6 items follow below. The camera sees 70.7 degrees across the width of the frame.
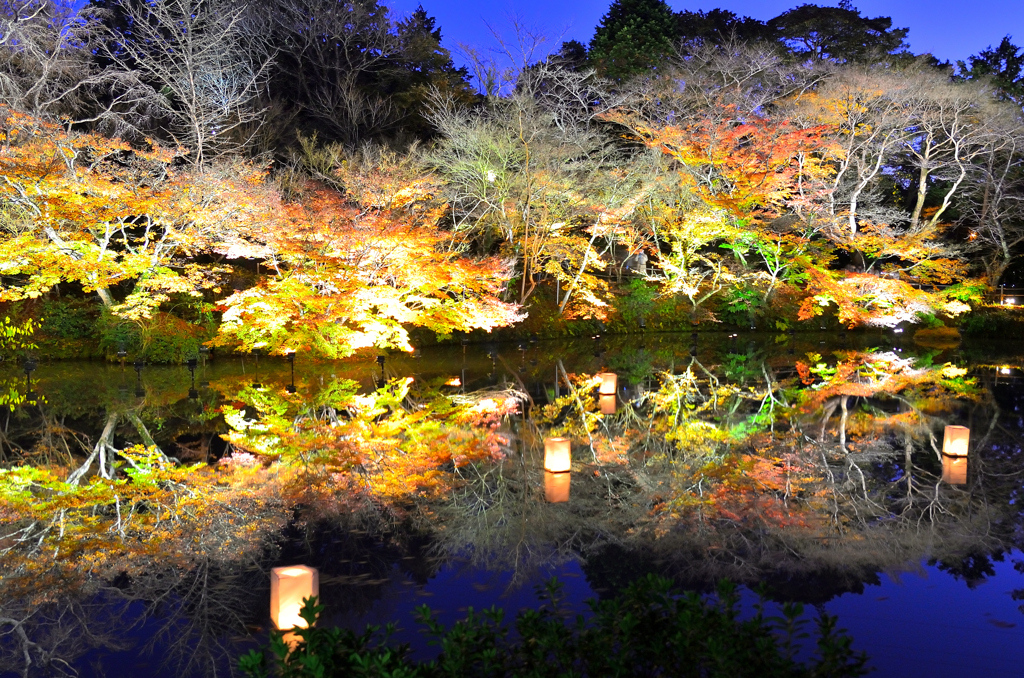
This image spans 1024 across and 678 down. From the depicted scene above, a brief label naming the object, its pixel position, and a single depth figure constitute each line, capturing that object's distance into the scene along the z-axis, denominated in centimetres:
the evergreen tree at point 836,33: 2583
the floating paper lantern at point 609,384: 1001
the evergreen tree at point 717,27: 2661
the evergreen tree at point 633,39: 2342
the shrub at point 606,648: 253
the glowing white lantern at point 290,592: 356
